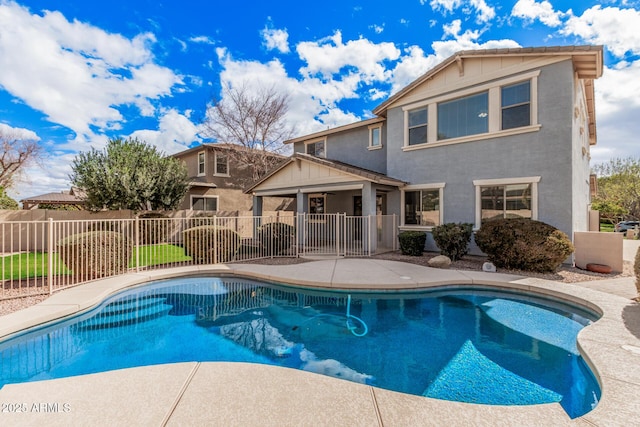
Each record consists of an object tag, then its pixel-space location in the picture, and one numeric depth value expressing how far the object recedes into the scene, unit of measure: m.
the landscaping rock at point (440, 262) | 10.07
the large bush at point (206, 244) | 11.07
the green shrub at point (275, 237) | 12.91
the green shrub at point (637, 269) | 6.16
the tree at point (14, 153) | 28.58
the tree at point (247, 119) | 21.28
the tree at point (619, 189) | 26.31
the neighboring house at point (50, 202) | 24.25
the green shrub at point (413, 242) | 12.23
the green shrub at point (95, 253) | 8.08
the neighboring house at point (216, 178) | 21.02
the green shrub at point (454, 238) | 10.84
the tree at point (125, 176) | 15.25
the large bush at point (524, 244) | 8.99
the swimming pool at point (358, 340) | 3.92
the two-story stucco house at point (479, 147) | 9.97
